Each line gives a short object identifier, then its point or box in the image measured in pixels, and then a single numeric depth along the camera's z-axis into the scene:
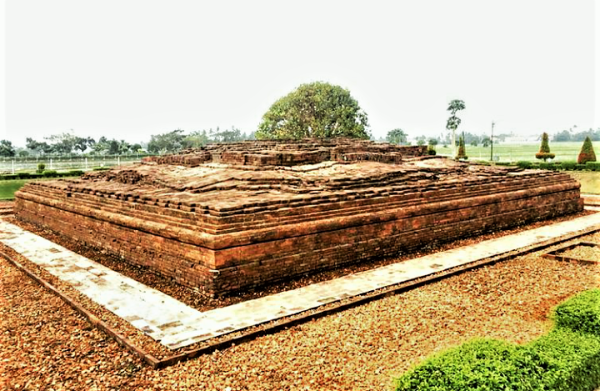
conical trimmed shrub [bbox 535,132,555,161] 26.92
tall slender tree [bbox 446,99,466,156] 52.72
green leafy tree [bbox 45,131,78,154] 60.21
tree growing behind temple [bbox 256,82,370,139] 29.91
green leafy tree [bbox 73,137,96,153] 61.16
